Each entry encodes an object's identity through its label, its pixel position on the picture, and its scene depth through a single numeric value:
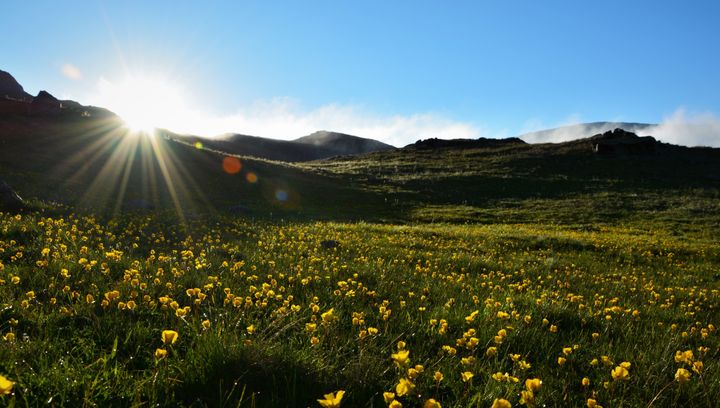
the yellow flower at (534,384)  2.22
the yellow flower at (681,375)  2.66
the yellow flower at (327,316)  3.48
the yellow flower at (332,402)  1.74
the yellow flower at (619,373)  2.64
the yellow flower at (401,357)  2.39
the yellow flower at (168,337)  2.42
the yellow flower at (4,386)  1.51
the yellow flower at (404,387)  2.09
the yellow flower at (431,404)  1.83
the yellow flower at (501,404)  1.92
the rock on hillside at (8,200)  11.94
